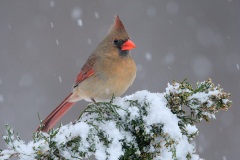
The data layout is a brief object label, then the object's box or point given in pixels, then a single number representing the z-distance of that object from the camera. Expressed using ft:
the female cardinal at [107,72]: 16.49
